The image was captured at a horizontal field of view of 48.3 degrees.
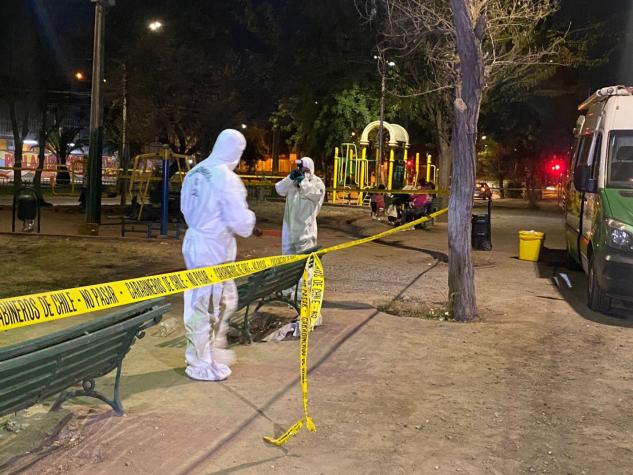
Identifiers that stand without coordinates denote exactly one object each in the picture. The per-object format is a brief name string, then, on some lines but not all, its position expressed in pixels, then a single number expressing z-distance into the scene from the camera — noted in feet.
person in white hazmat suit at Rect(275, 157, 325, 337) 25.25
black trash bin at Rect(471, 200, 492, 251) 50.72
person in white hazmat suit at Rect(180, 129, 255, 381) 17.19
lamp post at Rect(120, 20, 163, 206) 85.66
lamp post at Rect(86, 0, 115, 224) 49.60
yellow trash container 45.24
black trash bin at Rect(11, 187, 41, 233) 50.90
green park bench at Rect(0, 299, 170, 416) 11.80
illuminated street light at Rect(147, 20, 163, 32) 86.43
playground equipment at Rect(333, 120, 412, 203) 100.03
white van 26.58
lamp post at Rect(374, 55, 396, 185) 81.86
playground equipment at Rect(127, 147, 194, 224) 49.38
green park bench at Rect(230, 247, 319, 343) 21.03
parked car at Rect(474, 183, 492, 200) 121.35
